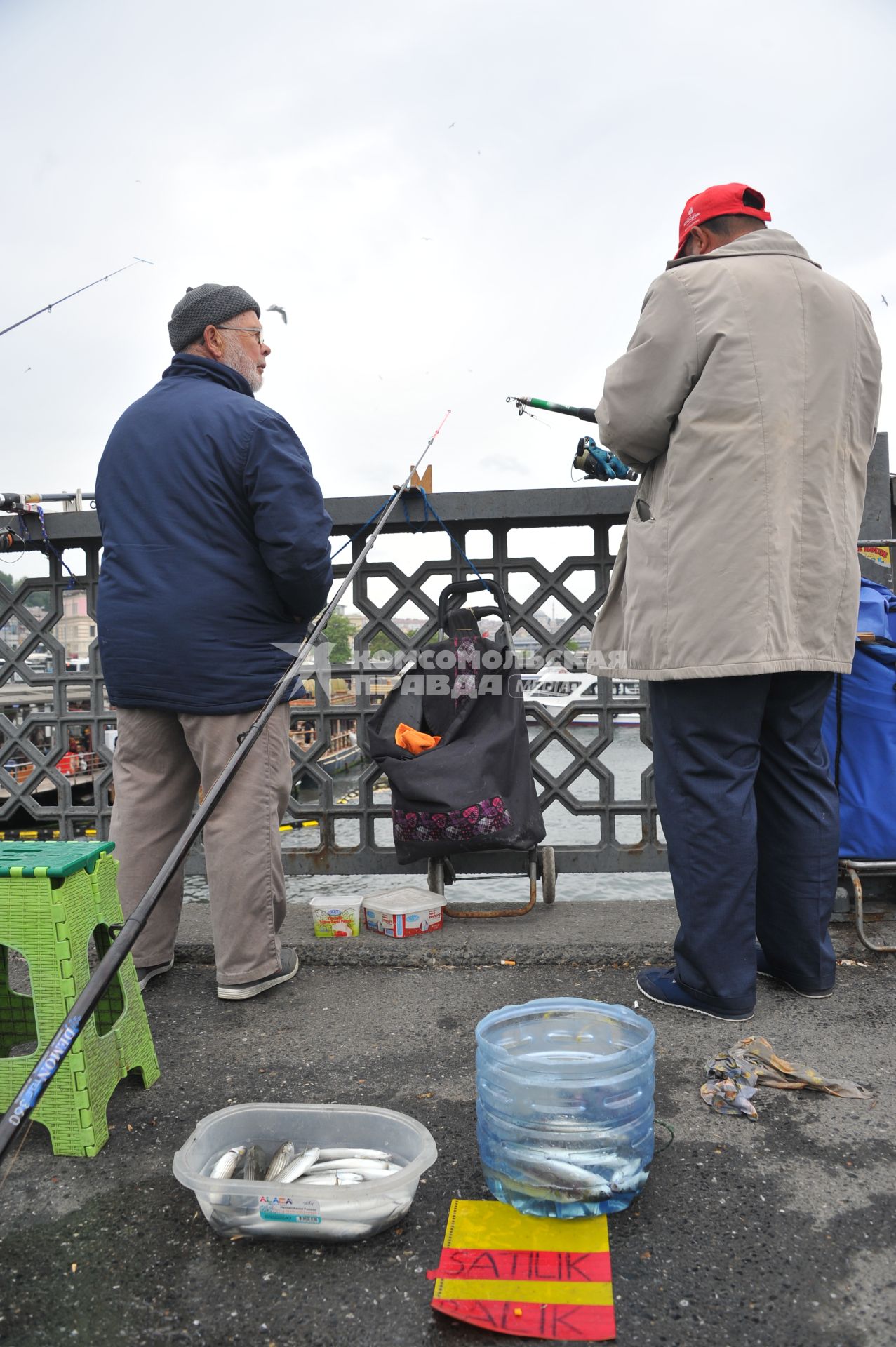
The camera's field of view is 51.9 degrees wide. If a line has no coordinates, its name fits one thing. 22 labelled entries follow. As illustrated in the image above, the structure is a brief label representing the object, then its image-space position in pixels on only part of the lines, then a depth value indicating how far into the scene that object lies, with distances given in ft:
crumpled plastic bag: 5.71
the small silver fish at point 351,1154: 4.84
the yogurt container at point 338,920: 9.22
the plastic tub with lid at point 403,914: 9.14
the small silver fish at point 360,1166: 4.69
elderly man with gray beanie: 7.72
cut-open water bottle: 4.63
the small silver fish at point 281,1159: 4.80
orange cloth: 9.52
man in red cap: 6.79
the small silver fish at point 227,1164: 4.72
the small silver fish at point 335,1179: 4.55
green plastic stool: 5.43
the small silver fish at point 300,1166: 4.65
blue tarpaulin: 8.47
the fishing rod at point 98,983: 3.82
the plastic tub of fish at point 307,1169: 4.35
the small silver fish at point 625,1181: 4.65
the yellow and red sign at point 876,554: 10.11
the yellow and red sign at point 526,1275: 3.88
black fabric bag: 9.16
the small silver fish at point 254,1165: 4.80
